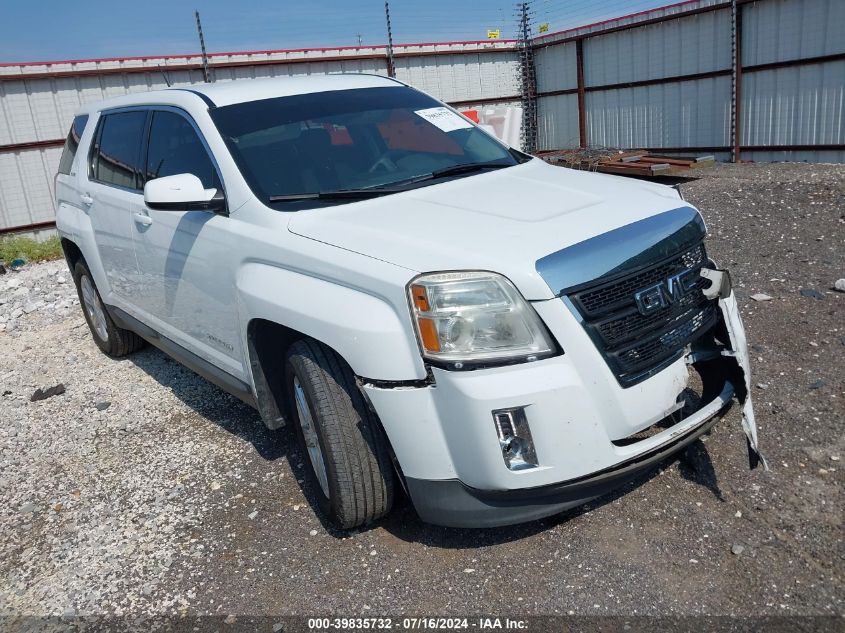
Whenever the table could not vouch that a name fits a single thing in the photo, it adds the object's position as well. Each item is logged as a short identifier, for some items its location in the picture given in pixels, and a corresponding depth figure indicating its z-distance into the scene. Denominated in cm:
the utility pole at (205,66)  1321
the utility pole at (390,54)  1459
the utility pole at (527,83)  1672
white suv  251
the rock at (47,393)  536
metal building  1216
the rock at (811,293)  520
